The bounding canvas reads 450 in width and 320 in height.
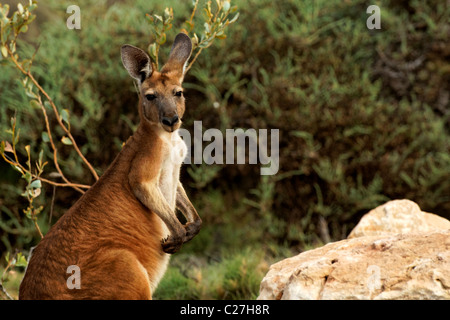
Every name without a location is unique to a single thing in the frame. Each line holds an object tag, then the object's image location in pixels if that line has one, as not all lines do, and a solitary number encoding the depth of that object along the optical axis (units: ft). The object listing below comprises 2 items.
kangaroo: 18.29
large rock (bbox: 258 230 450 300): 17.35
